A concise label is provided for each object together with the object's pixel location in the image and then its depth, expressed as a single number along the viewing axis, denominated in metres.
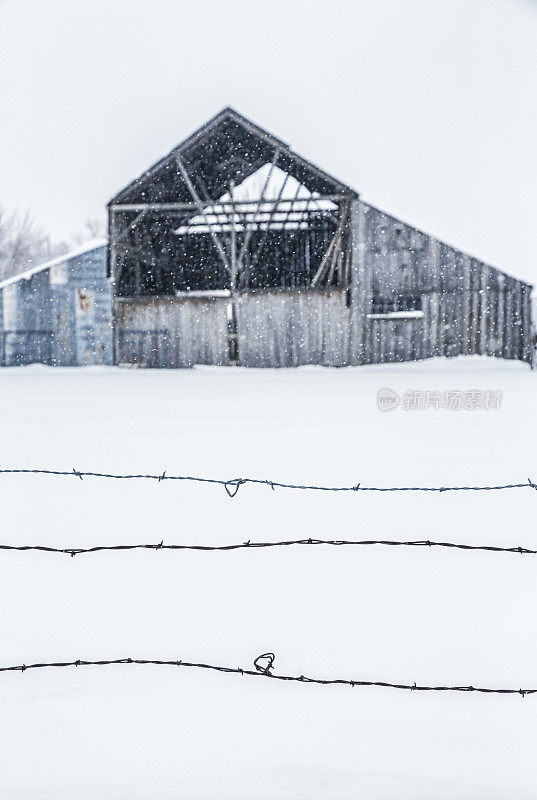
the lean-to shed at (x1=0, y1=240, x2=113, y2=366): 24.20
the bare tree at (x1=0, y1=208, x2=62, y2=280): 62.44
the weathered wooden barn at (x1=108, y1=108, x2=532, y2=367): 21.52
